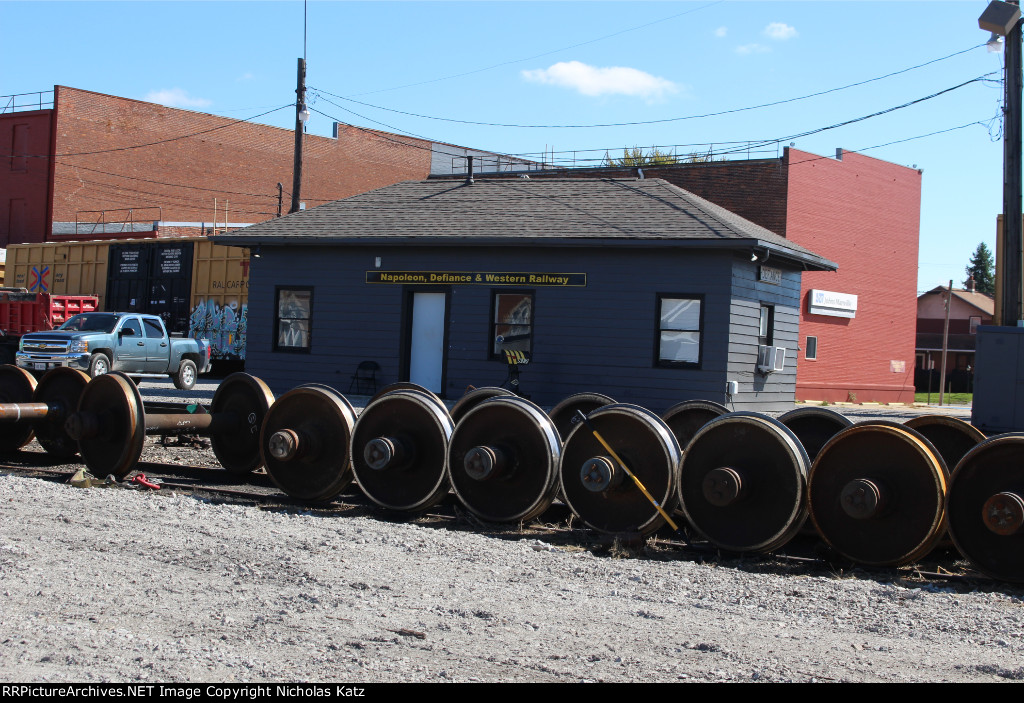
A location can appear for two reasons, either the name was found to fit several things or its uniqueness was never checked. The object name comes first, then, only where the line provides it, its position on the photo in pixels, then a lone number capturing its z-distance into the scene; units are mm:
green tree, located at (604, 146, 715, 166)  62825
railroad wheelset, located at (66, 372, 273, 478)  10484
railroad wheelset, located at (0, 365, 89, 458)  11492
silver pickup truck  24344
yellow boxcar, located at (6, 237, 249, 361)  31266
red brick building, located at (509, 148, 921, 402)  31906
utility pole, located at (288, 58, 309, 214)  27567
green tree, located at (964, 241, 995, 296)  122938
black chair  20250
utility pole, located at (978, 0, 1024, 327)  18078
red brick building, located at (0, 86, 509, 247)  47094
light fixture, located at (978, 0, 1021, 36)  18094
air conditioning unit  19172
